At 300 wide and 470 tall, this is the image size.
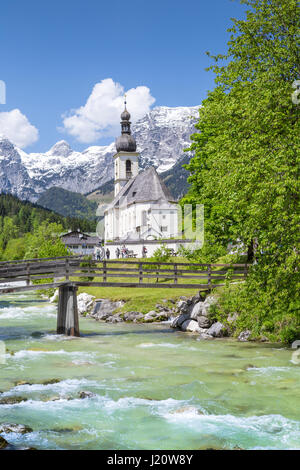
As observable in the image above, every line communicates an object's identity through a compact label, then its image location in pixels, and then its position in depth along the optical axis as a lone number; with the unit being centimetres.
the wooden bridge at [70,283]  2627
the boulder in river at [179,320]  2850
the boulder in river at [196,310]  2742
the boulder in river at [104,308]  3375
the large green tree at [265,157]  1808
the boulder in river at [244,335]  2387
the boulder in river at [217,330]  2506
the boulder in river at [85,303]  3694
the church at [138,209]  9556
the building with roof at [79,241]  16738
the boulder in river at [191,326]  2682
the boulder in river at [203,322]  2661
